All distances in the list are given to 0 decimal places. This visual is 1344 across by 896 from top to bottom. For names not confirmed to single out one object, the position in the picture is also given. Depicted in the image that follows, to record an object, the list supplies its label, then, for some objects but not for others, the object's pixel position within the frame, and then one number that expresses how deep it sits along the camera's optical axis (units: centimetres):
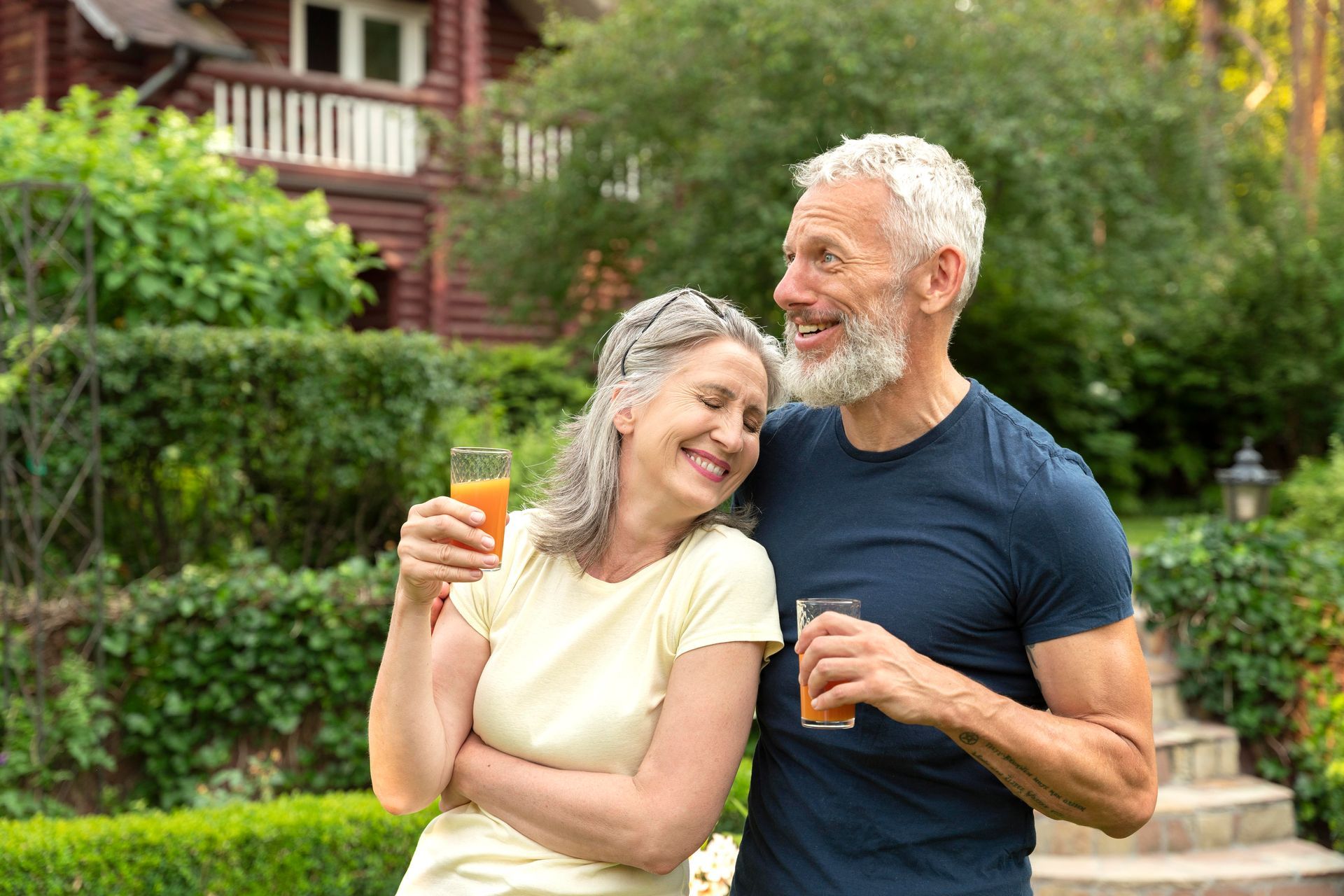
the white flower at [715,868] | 322
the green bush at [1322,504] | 857
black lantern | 654
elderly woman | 202
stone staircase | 547
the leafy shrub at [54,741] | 512
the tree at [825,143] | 944
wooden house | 1232
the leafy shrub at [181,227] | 634
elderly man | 190
